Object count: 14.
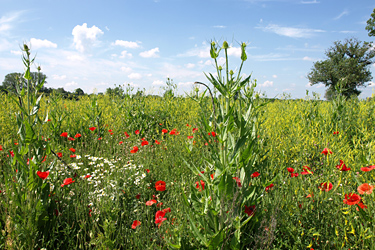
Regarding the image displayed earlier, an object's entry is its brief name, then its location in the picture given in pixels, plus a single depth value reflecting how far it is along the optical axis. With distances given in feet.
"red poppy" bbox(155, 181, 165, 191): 6.22
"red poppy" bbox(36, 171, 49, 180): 5.59
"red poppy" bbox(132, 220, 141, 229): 5.55
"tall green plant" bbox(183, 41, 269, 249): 4.65
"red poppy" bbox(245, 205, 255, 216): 5.16
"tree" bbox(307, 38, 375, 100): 97.99
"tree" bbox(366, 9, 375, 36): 84.58
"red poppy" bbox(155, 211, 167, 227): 5.21
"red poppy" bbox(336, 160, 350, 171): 6.14
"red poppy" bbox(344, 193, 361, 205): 5.07
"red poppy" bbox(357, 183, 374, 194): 5.01
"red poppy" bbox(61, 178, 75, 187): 6.41
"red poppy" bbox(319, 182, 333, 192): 5.77
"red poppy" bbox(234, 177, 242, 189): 5.01
